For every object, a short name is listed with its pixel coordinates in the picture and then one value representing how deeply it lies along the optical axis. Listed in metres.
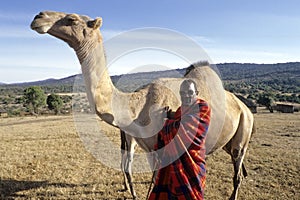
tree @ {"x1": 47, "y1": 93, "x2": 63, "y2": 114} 46.06
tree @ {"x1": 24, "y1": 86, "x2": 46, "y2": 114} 48.59
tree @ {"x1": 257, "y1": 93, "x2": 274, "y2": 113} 41.62
